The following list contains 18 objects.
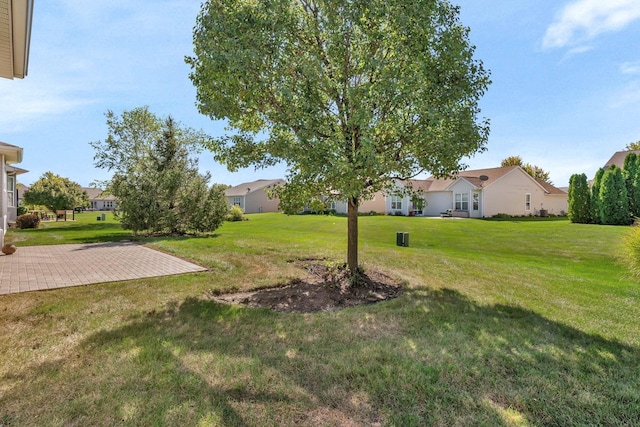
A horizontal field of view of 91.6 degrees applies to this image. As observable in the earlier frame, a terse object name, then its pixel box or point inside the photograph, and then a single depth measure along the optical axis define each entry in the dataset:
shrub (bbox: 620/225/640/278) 7.67
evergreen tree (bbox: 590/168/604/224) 23.52
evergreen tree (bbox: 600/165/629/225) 22.14
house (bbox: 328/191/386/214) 39.38
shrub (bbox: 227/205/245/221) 30.23
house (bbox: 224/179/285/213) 49.97
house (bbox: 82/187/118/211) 82.44
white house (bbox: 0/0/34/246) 4.25
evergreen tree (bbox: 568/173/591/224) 24.33
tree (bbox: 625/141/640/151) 41.73
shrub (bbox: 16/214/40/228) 20.14
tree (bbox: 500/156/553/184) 48.81
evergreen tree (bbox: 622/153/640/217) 22.16
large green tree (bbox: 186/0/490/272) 5.17
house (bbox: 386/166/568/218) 31.42
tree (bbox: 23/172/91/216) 28.38
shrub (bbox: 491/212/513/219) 30.35
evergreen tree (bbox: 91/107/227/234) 15.70
